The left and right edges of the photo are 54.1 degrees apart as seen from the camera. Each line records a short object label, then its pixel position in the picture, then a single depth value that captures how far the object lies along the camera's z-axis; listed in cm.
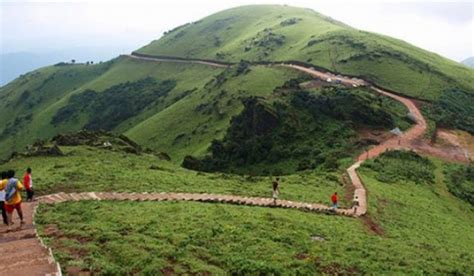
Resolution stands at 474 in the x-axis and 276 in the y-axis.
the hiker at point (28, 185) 3319
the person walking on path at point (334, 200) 4151
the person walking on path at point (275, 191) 4106
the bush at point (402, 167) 5819
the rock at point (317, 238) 3000
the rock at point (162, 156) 6944
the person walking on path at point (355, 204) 4143
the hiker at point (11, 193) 2602
